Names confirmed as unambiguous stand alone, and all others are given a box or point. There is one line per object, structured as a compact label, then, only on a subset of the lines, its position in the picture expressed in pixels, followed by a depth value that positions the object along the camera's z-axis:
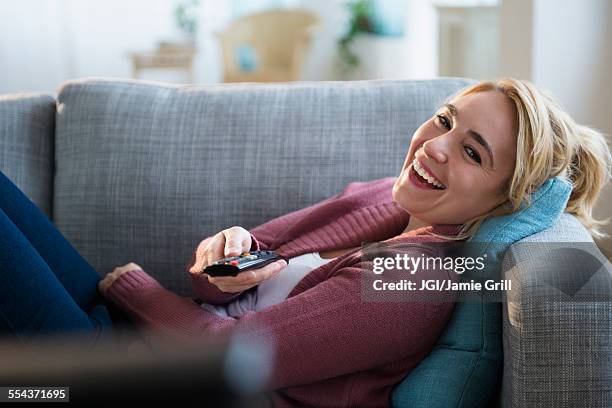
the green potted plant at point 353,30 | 5.48
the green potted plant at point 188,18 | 5.39
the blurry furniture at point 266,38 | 5.31
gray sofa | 1.75
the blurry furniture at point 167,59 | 4.88
